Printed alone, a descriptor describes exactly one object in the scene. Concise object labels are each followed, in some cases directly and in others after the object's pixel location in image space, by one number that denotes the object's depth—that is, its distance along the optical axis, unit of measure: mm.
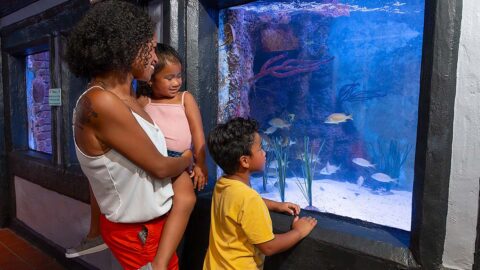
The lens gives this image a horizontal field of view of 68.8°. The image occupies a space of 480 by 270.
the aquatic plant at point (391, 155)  2842
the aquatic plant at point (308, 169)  2709
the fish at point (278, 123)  3094
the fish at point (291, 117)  3150
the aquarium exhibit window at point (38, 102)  4988
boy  1573
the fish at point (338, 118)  2963
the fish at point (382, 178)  2823
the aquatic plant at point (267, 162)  2977
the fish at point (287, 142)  3097
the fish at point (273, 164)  3007
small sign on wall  3823
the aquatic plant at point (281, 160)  2828
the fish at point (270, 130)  3102
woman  1445
